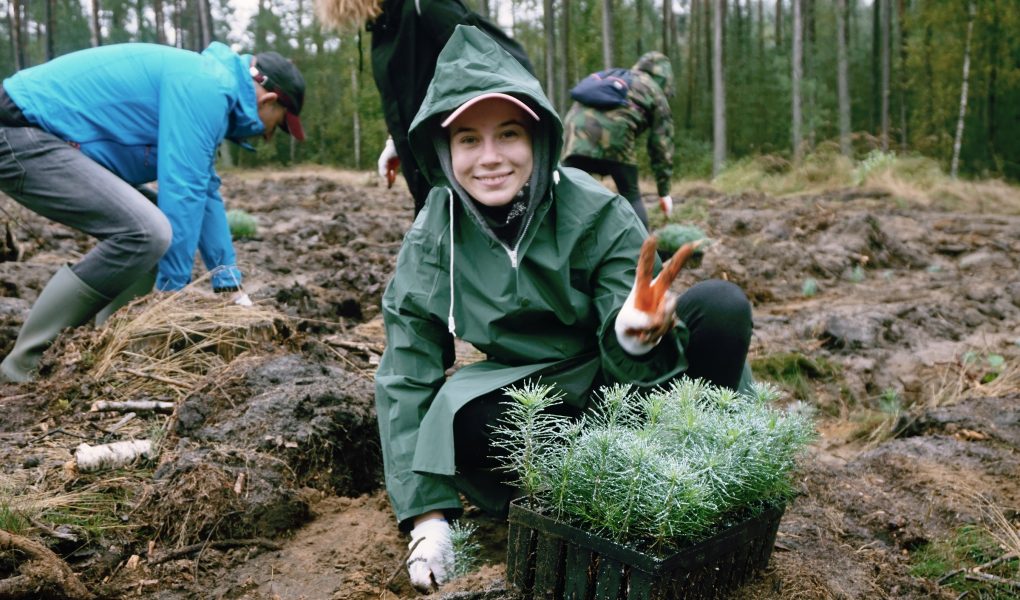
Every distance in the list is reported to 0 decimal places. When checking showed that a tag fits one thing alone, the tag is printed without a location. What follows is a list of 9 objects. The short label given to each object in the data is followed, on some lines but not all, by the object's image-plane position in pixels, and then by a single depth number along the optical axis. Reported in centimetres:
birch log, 258
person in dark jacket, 334
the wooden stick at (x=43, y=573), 187
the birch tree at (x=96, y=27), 2090
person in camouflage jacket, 559
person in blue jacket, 335
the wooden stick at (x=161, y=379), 323
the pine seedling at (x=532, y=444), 153
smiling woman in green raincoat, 213
